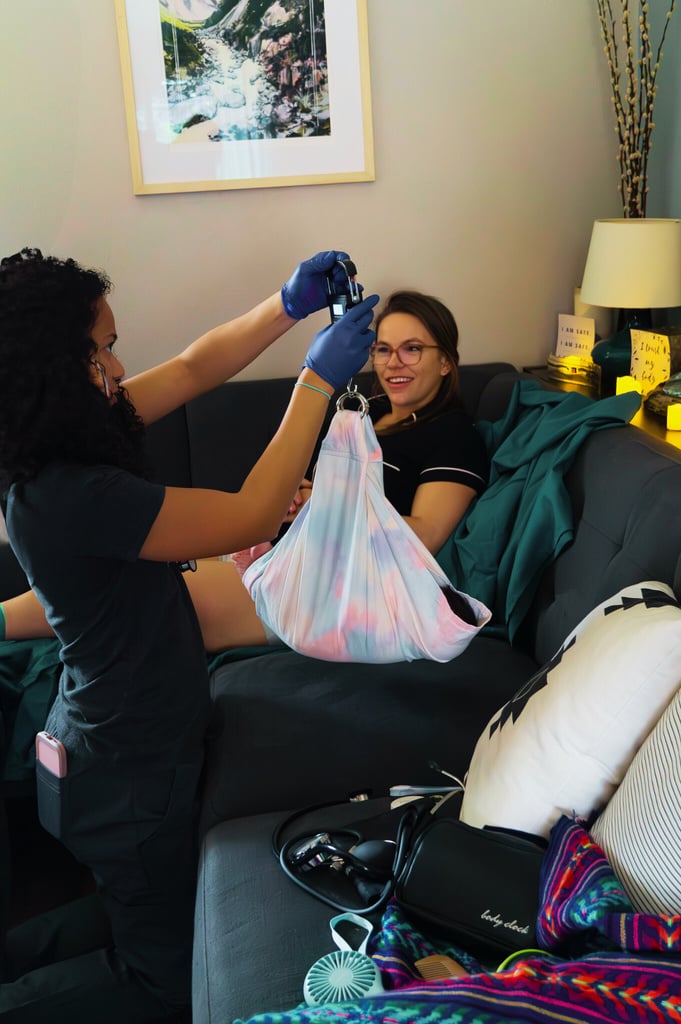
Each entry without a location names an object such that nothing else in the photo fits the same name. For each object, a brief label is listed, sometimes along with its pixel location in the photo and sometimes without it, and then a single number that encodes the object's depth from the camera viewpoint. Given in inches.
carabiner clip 60.4
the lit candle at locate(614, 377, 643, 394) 82.5
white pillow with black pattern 42.8
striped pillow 36.6
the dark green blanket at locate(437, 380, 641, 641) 69.7
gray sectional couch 44.7
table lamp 81.8
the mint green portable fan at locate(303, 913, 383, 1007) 37.0
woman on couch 77.4
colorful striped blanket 30.7
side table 71.6
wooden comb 38.7
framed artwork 88.0
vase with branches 88.0
